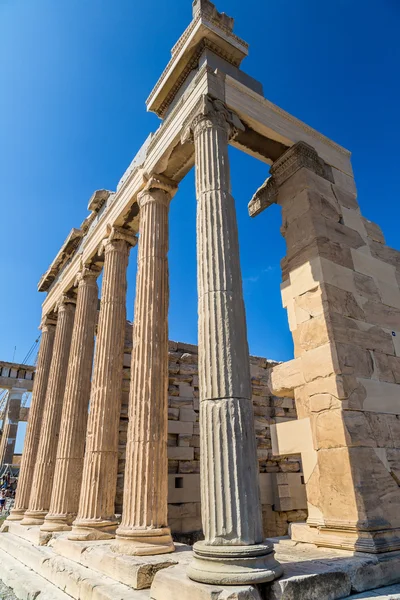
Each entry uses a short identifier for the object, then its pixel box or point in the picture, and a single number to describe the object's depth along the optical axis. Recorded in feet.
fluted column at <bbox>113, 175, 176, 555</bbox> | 25.45
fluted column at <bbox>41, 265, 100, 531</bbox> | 39.47
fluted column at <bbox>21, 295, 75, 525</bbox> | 46.01
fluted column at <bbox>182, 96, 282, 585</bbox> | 16.93
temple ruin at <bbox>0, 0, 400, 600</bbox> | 18.71
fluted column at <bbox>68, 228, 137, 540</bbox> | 32.30
